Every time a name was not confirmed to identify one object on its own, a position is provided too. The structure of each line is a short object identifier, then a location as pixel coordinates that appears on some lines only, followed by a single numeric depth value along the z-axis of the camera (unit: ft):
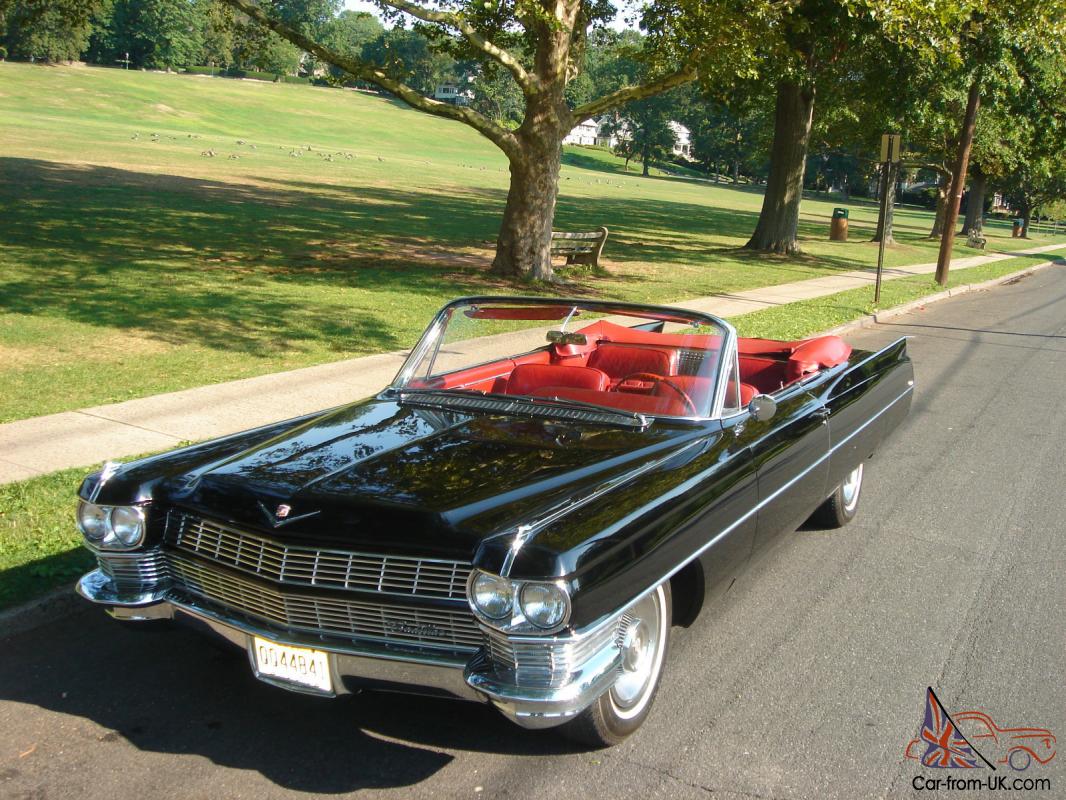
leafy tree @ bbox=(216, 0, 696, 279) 47.75
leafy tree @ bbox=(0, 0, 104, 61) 296.92
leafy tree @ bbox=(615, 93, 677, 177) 357.00
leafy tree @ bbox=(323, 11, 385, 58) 363.97
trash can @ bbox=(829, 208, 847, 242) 110.93
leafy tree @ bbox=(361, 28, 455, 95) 397.97
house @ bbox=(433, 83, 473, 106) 500.70
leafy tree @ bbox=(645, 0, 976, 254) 46.78
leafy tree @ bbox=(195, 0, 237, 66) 53.62
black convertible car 10.08
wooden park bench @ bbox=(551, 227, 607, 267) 58.13
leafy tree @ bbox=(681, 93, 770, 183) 317.30
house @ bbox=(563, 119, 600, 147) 518.09
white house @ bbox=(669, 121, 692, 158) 464.16
